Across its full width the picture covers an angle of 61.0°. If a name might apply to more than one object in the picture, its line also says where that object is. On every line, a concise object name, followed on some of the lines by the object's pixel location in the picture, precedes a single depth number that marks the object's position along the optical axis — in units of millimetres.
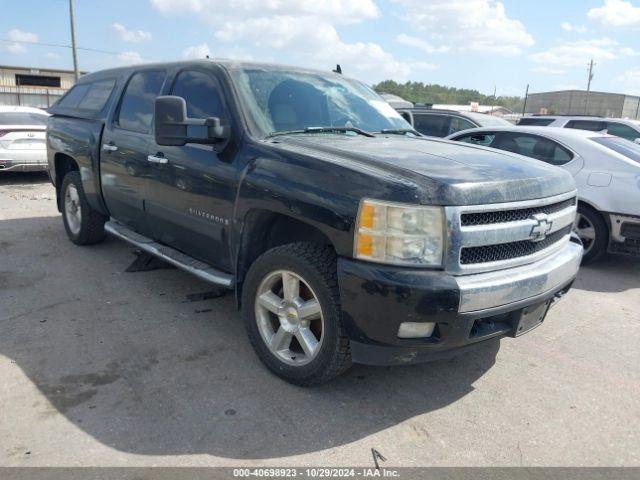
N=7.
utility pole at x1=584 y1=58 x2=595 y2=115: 51212
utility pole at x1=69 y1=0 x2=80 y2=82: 28630
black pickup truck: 2703
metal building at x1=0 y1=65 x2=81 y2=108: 37509
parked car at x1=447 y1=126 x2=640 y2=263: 5816
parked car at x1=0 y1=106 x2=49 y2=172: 9914
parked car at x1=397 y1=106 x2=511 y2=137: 10836
